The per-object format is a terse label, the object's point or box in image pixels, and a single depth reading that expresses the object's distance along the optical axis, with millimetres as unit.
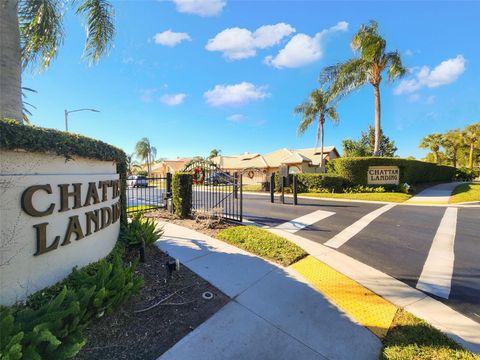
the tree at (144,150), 62594
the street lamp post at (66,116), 16725
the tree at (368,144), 32375
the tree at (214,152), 62388
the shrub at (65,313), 1904
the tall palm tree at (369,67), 17344
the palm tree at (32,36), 3887
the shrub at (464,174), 35125
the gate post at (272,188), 13552
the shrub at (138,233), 4941
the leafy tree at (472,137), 40259
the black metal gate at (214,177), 8351
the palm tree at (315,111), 25156
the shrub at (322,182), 17875
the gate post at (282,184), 13164
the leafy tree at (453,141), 43688
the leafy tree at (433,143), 49344
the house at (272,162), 28969
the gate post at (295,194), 12686
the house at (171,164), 59875
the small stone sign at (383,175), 17781
